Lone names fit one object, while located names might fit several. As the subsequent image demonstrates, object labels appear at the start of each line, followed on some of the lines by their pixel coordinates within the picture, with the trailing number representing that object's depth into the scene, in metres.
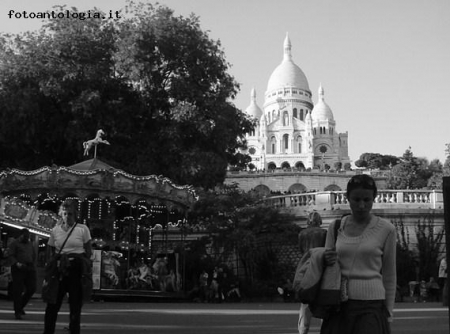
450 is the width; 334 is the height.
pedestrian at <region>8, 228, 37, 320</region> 11.78
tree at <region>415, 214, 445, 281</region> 26.67
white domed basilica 133.62
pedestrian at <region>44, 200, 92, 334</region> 7.90
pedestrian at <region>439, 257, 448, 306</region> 18.35
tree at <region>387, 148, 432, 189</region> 79.78
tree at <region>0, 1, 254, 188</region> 29.09
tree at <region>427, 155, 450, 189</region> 62.41
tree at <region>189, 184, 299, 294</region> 27.69
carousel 20.62
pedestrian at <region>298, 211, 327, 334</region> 7.54
